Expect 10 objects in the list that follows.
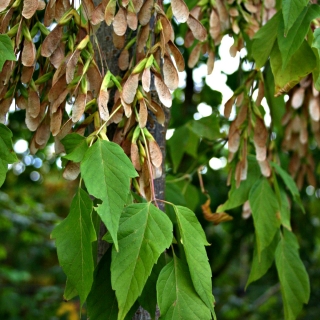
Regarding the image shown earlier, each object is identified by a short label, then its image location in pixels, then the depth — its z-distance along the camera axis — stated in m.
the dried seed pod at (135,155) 0.75
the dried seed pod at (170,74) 0.78
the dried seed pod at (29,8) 0.76
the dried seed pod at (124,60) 0.84
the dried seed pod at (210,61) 0.95
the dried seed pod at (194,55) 0.96
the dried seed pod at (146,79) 0.76
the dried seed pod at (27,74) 0.79
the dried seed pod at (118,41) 0.82
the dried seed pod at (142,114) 0.75
